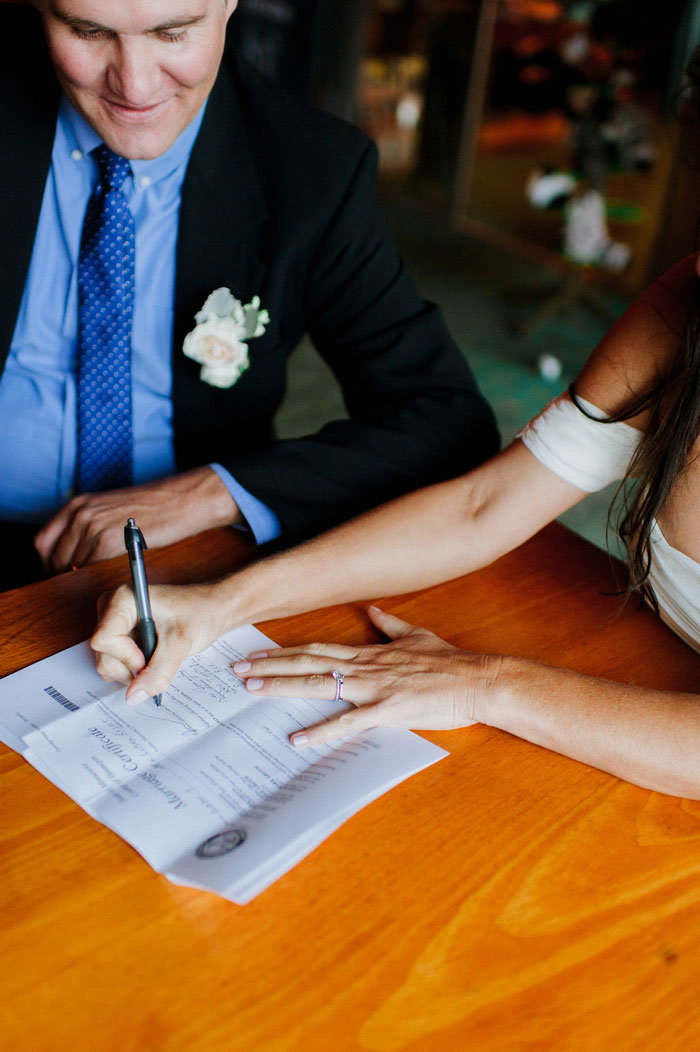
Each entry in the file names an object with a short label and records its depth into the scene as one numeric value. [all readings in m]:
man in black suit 1.39
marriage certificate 0.84
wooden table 0.72
